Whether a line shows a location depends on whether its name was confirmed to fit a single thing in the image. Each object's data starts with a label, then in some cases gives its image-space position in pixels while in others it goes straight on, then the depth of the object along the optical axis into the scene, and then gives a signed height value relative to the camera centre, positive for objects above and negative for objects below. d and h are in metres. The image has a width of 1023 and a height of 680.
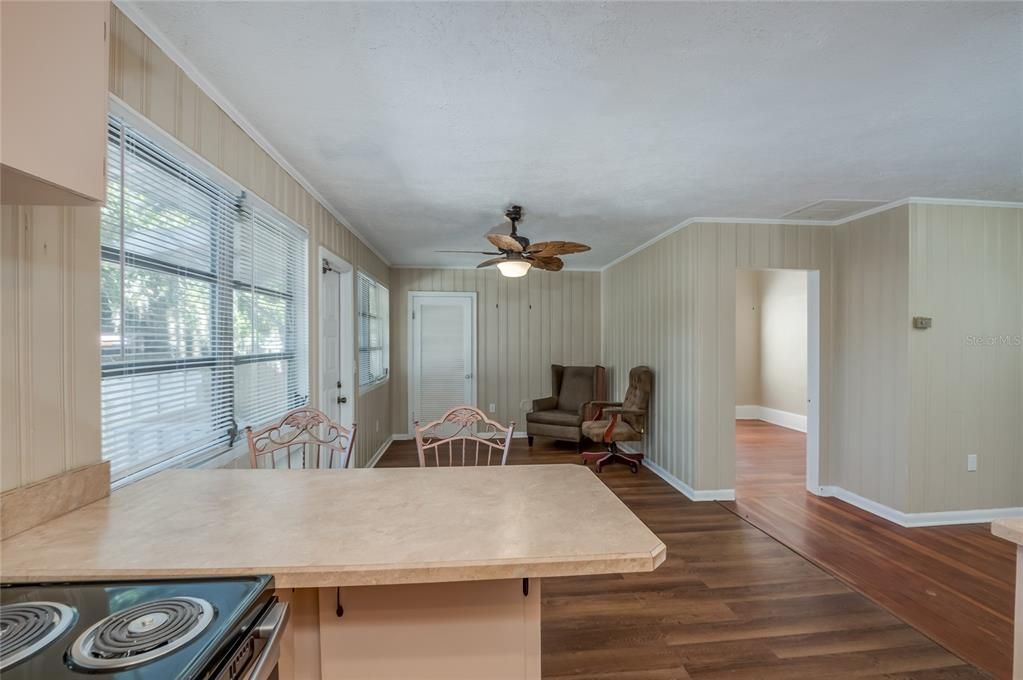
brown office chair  4.62 -0.96
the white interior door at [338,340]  3.56 +0.01
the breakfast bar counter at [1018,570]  1.20 -0.68
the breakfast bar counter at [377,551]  0.91 -0.48
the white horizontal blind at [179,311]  1.40 +0.13
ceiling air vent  3.36 +1.06
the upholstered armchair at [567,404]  5.46 -0.88
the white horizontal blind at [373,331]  4.54 +0.11
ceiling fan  3.19 +0.70
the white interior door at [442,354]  6.23 -0.20
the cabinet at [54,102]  0.79 +0.49
